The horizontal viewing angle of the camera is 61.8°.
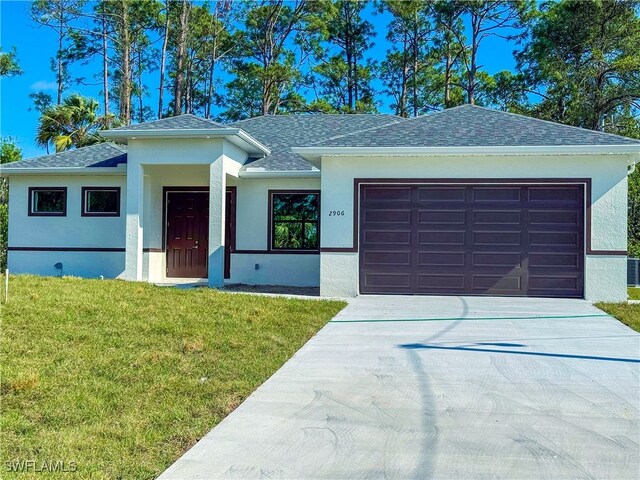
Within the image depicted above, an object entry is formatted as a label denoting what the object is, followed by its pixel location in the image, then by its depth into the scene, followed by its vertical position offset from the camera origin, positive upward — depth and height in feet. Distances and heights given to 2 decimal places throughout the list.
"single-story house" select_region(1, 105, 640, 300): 35.29 +2.09
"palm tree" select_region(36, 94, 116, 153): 70.59 +14.50
